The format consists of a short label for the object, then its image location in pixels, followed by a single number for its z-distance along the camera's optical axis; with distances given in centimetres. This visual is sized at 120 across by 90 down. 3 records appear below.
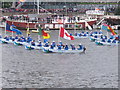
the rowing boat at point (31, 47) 7844
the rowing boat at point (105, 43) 8336
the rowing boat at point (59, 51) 7575
